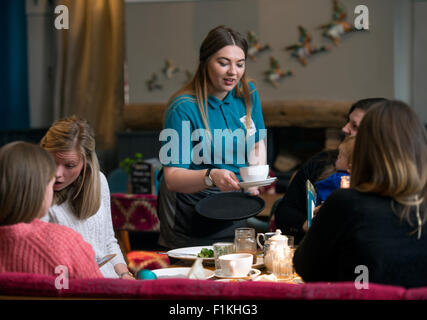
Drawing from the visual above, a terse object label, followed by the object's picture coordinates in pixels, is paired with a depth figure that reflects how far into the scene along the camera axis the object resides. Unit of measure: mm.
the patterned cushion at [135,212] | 4285
